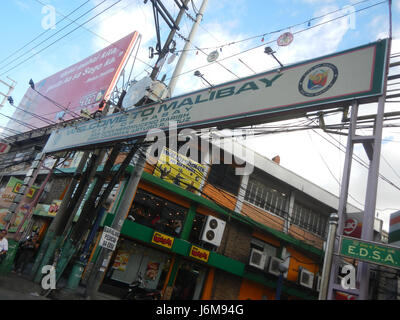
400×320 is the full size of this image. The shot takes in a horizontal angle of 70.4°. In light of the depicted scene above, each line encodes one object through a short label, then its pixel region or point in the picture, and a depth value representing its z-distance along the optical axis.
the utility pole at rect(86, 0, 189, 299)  8.91
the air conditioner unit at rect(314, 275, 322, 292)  16.38
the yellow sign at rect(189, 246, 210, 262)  13.20
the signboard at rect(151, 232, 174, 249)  12.62
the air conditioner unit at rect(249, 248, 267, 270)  14.72
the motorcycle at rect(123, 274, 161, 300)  10.52
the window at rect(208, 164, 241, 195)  15.72
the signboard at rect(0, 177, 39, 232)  14.10
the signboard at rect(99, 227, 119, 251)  8.23
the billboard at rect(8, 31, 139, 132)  21.88
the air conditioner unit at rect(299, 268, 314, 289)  15.97
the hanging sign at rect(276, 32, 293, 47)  8.13
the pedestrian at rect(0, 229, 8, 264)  9.22
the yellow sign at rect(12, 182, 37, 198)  15.18
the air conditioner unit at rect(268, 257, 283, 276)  15.23
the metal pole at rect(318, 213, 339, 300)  3.85
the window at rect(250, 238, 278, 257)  16.23
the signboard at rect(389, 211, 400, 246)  8.96
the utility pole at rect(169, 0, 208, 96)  11.08
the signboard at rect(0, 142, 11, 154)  22.37
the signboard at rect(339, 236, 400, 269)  3.49
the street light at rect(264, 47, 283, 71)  6.88
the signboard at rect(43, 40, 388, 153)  5.44
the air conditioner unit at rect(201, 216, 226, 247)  13.62
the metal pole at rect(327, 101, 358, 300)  3.90
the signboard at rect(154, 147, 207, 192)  13.80
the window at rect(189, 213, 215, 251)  14.48
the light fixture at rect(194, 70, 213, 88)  8.90
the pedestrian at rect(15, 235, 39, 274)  12.27
